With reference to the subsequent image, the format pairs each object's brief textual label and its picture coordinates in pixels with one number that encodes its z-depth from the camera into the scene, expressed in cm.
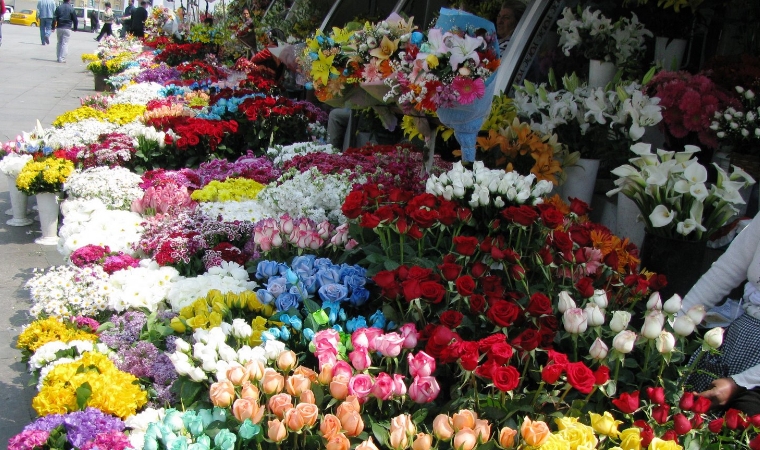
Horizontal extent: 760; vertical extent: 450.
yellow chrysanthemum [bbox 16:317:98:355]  266
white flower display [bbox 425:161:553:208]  246
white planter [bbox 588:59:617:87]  373
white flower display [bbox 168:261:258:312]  270
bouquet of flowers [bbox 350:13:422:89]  288
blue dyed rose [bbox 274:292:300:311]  228
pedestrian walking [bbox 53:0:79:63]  1670
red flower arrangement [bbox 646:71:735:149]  293
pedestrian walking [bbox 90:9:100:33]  3244
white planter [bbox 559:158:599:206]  335
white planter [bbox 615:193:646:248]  310
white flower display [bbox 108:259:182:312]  286
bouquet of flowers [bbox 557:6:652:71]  367
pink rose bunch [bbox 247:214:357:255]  272
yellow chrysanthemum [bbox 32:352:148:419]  204
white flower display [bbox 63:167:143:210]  409
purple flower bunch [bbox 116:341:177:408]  221
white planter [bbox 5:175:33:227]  539
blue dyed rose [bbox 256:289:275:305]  238
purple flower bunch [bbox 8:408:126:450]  184
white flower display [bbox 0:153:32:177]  529
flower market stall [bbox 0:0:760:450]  166
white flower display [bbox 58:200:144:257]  351
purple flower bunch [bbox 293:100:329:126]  609
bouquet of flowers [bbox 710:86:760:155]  280
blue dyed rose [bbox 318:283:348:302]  226
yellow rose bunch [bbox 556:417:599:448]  146
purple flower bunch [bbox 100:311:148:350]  258
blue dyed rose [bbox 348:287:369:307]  232
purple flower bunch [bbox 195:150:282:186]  448
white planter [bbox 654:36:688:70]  367
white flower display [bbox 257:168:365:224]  331
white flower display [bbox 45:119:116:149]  556
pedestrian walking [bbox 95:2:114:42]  2026
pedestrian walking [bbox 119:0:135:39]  1822
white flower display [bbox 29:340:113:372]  245
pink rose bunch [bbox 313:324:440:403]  166
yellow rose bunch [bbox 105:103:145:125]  629
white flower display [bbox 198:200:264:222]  357
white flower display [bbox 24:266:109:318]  289
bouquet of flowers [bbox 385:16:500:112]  265
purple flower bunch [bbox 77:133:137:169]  488
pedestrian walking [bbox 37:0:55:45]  1967
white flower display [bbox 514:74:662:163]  315
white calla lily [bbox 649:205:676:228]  262
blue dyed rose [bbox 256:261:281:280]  258
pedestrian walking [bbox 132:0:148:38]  1766
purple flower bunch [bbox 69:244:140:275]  314
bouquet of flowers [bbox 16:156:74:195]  487
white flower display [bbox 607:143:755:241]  257
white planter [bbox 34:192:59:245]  505
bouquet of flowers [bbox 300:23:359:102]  316
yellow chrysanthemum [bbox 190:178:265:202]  398
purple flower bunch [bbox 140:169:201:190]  421
